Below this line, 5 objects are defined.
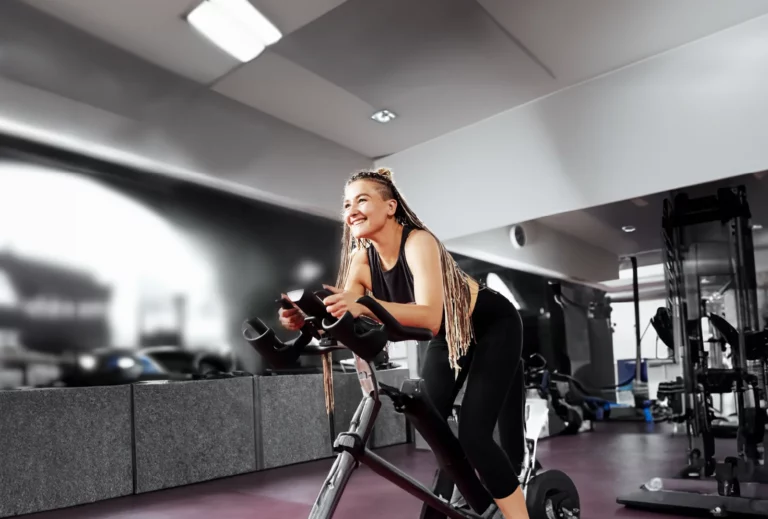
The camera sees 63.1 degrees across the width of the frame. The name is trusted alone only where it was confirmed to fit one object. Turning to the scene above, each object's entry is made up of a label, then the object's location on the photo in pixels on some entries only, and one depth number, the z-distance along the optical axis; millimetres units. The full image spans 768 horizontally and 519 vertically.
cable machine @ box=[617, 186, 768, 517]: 2865
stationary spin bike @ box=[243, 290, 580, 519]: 1313
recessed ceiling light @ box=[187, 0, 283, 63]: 3439
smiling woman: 1710
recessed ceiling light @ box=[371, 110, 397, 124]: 4445
